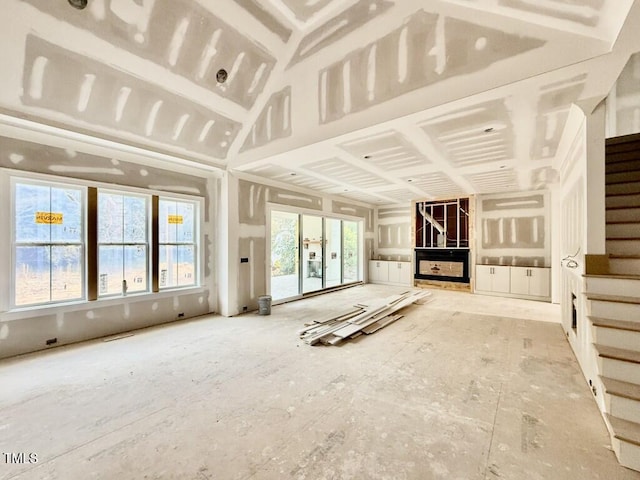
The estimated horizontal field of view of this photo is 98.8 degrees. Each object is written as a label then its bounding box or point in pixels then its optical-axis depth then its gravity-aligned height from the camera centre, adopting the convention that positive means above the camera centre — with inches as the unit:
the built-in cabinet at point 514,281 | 263.1 -42.4
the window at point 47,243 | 136.1 -0.3
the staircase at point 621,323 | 73.8 -27.0
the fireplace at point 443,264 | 317.7 -29.7
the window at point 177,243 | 189.3 -1.1
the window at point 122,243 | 161.6 -0.8
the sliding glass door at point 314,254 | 274.5 -16.8
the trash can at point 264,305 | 210.2 -49.2
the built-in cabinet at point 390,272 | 355.3 -43.1
